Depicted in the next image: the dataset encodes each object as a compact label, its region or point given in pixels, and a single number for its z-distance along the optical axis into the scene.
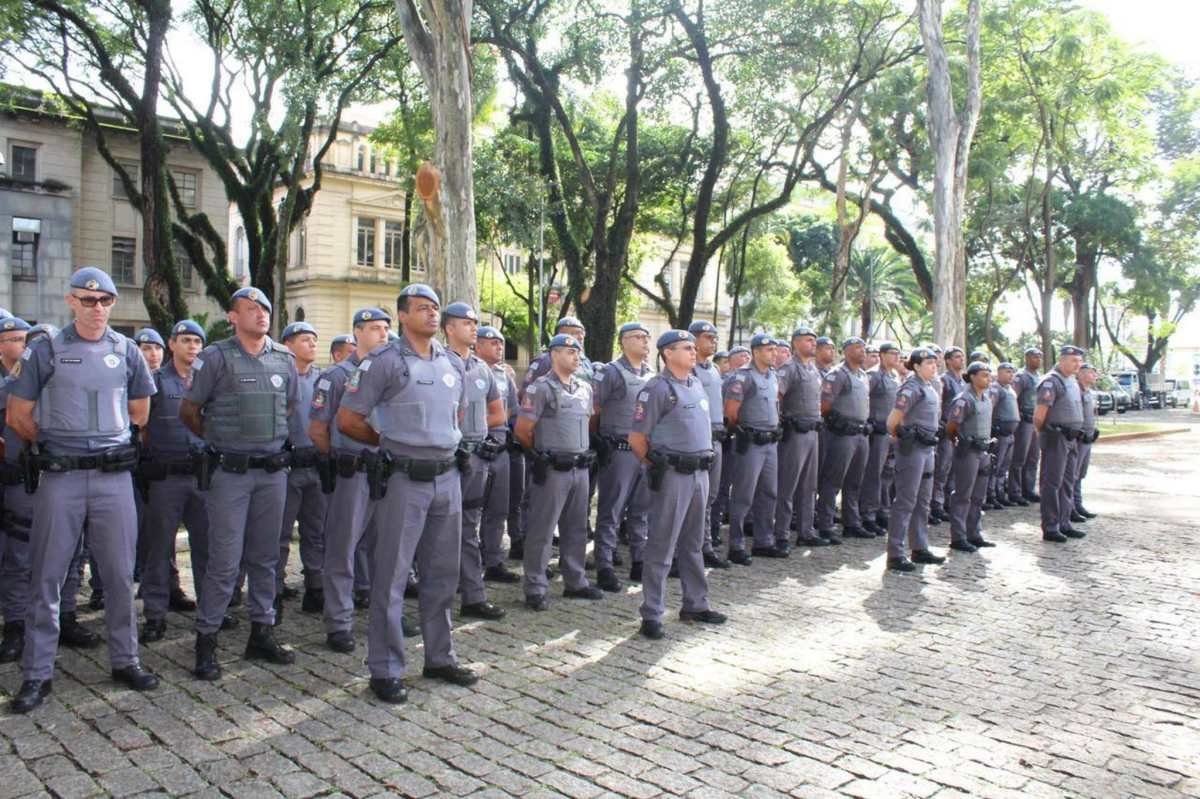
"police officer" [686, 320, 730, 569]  8.32
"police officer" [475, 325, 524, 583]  7.82
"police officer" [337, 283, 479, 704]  4.93
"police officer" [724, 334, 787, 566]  8.70
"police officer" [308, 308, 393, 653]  5.82
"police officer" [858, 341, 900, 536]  10.35
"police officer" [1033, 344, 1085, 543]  10.01
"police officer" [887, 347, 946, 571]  8.34
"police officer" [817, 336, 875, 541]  9.78
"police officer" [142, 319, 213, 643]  6.06
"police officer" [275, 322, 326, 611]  6.70
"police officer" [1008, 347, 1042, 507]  12.23
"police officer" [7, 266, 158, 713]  4.76
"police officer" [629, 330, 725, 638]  6.33
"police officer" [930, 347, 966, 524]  9.90
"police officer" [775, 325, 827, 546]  9.16
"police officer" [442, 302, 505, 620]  6.51
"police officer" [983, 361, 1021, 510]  11.54
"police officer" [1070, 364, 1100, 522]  10.57
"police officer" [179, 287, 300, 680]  5.33
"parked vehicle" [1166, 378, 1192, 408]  57.22
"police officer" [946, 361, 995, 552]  9.25
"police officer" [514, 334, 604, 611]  7.05
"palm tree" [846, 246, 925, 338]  50.16
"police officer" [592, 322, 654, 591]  7.82
